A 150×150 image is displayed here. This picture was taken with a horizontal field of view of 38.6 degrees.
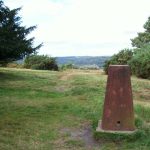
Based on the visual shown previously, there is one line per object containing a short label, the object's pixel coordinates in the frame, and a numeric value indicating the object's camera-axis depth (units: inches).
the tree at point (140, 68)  459.3
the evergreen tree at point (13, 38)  393.8
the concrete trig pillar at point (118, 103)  176.4
